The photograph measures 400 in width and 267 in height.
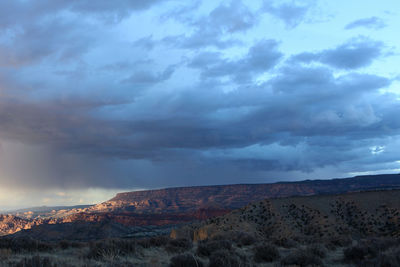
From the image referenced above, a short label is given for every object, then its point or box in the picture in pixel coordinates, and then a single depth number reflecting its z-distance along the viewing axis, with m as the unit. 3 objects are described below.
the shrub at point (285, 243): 24.16
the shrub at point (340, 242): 26.07
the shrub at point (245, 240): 25.62
